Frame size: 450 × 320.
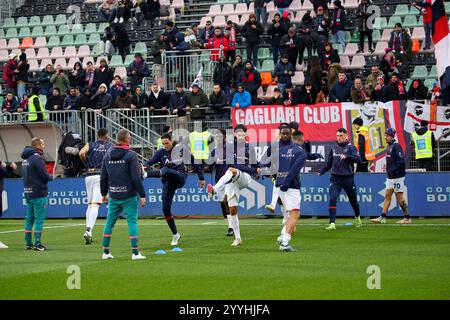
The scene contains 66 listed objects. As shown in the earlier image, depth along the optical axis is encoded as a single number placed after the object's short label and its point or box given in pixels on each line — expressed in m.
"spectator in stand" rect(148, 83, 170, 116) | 32.09
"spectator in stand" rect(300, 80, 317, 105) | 30.09
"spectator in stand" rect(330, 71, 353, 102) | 29.69
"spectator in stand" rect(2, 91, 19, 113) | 34.69
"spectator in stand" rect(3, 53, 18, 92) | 37.62
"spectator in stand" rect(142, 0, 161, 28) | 38.94
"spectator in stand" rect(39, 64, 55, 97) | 36.75
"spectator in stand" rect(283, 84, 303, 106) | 29.73
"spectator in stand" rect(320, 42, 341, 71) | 32.16
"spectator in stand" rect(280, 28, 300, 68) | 33.31
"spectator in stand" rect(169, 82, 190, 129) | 31.38
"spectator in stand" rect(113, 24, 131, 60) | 38.03
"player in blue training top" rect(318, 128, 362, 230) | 23.89
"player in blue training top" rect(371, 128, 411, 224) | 24.92
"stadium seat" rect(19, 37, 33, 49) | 41.94
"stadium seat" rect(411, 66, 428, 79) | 32.66
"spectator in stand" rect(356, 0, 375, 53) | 33.50
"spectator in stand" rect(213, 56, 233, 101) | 32.56
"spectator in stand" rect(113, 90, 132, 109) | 32.53
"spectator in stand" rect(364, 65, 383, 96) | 30.41
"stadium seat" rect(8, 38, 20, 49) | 42.38
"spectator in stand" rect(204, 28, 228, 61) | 34.06
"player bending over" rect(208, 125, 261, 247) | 20.02
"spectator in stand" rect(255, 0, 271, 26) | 35.56
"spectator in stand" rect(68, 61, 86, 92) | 35.38
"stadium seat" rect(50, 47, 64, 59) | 40.69
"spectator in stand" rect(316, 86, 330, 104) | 29.88
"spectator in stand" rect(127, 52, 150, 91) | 34.56
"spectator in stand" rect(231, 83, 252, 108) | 30.44
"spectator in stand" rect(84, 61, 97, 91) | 34.88
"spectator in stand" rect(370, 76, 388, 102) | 29.17
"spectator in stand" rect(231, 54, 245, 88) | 32.28
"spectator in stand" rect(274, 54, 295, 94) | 32.34
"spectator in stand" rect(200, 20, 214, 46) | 34.78
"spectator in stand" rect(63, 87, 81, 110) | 33.28
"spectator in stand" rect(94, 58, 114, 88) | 34.81
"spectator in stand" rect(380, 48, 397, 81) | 31.50
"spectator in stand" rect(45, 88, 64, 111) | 33.88
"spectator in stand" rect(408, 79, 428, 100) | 29.25
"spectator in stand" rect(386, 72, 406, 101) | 29.06
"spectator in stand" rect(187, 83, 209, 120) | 31.25
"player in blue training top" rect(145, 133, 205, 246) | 20.42
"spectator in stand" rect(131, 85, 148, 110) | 32.31
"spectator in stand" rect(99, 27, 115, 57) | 38.56
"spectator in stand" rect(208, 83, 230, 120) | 31.19
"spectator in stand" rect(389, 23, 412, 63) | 32.06
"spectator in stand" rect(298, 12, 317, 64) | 33.28
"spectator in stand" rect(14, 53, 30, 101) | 37.28
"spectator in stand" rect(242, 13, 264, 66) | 33.81
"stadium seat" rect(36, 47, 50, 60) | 41.00
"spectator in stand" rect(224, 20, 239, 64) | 34.00
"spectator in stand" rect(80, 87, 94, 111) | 33.06
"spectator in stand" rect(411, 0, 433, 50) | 31.58
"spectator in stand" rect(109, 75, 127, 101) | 33.42
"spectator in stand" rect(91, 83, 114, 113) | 32.66
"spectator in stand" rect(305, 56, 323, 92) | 31.17
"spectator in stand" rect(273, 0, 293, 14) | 35.84
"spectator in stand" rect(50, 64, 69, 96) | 35.78
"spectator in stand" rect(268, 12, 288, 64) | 34.06
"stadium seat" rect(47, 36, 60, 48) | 41.66
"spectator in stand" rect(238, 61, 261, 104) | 31.64
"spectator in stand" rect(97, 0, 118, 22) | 39.59
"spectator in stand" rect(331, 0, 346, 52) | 33.69
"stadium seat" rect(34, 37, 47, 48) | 41.84
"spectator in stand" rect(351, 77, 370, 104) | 28.80
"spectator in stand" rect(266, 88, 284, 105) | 30.34
